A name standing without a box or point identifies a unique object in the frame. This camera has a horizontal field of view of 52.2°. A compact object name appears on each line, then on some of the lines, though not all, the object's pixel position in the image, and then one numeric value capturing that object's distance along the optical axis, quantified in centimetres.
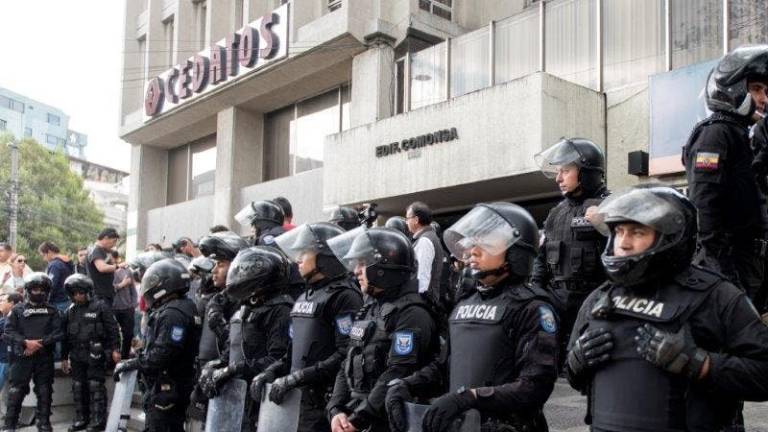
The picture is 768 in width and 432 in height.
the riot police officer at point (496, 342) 342
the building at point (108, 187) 7612
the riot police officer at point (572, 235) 499
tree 4462
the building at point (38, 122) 7562
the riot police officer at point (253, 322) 555
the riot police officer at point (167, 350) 651
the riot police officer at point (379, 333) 412
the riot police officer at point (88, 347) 895
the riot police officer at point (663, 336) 259
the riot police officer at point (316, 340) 488
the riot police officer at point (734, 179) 419
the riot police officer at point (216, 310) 628
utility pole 3449
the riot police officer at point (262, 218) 796
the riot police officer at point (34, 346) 906
